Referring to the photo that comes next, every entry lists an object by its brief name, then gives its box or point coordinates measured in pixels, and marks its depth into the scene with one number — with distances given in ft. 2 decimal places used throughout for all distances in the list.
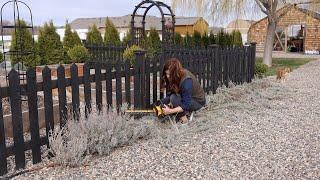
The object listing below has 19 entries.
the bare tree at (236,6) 37.82
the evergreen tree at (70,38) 38.54
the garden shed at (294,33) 72.33
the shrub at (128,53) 27.91
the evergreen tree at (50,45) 35.42
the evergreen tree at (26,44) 32.04
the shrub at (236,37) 50.89
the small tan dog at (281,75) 25.90
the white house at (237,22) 39.32
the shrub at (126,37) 40.92
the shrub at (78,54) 31.19
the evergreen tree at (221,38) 47.89
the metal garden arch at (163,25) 34.04
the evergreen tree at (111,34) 42.57
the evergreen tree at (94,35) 41.80
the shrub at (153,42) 35.64
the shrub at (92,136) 9.36
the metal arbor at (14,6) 18.17
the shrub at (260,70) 28.96
